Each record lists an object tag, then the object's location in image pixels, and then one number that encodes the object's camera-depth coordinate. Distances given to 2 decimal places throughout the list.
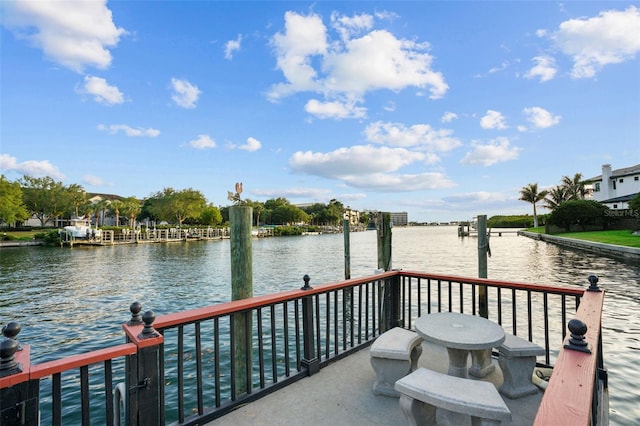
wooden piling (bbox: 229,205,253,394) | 3.10
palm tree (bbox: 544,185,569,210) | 47.81
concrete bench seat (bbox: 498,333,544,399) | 2.76
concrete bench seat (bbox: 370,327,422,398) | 2.74
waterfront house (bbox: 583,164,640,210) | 35.92
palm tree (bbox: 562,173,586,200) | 46.56
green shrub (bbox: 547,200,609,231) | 30.69
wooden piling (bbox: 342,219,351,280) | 10.62
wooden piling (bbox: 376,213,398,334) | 6.10
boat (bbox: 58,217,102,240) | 32.46
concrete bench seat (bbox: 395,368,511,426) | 1.71
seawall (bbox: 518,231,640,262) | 14.51
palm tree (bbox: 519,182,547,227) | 49.16
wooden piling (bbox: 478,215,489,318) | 5.77
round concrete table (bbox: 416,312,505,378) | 2.41
